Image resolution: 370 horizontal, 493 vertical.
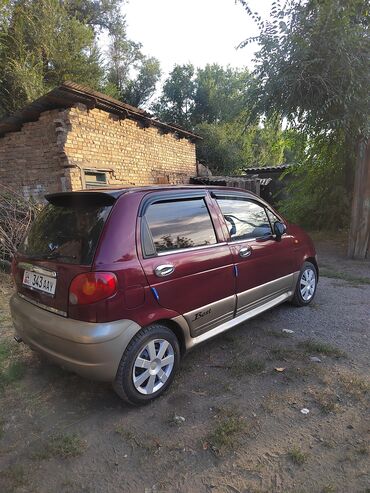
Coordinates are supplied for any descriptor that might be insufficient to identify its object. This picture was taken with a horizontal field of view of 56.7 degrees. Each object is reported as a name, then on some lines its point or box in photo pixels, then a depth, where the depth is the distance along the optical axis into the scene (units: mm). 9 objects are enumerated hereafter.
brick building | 8164
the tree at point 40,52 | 14266
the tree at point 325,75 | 6043
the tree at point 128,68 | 21562
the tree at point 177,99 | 26016
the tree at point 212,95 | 25656
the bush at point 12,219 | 6199
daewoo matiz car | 2357
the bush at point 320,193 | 9750
